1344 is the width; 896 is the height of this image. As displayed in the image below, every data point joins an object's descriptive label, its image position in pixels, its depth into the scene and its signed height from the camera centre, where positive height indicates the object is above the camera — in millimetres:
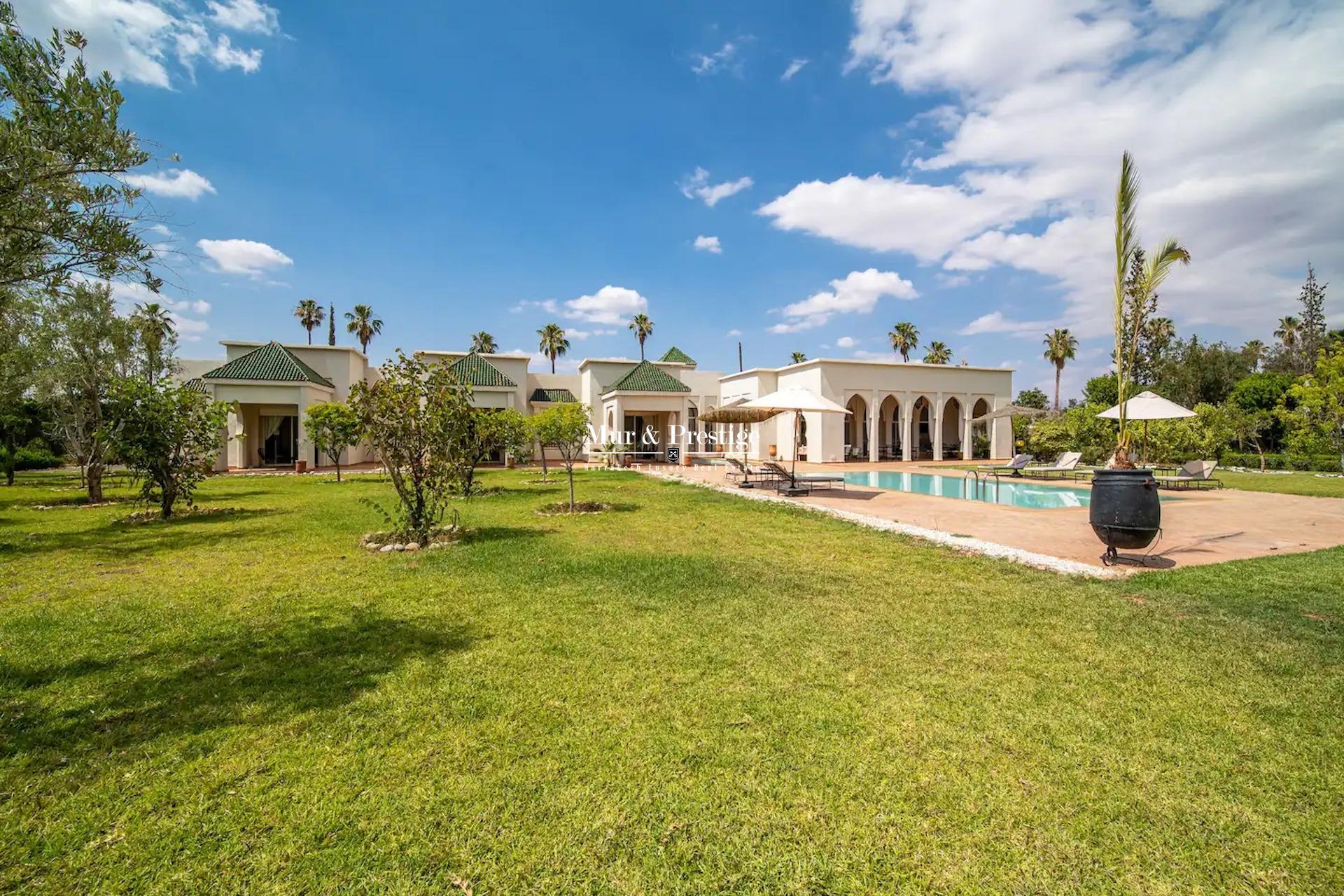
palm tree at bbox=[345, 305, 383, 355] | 48344 +11066
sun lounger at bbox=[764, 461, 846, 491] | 15730 -983
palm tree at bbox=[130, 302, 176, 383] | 22044 +5104
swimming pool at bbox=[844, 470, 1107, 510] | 14766 -1430
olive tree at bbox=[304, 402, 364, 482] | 18750 +845
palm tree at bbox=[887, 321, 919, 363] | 49219 +9324
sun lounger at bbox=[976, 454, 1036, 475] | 19375 -765
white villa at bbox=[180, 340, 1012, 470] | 26500 +2898
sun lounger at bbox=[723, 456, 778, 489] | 17625 -965
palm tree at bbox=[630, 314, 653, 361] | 52156 +11403
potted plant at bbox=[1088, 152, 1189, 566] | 5895 +680
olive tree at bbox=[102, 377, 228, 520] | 10820 +463
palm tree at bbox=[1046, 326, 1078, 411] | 49156 +8331
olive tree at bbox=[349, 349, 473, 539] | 8227 +378
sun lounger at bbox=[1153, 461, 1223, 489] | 15359 -1048
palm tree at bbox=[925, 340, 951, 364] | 53031 +8506
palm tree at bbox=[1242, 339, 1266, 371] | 40531 +6480
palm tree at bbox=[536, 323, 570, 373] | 49438 +9606
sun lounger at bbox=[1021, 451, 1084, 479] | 19094 -858
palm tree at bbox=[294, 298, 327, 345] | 46625 +11745
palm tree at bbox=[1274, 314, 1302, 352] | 47062 +9230
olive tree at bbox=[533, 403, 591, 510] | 13062 +529
